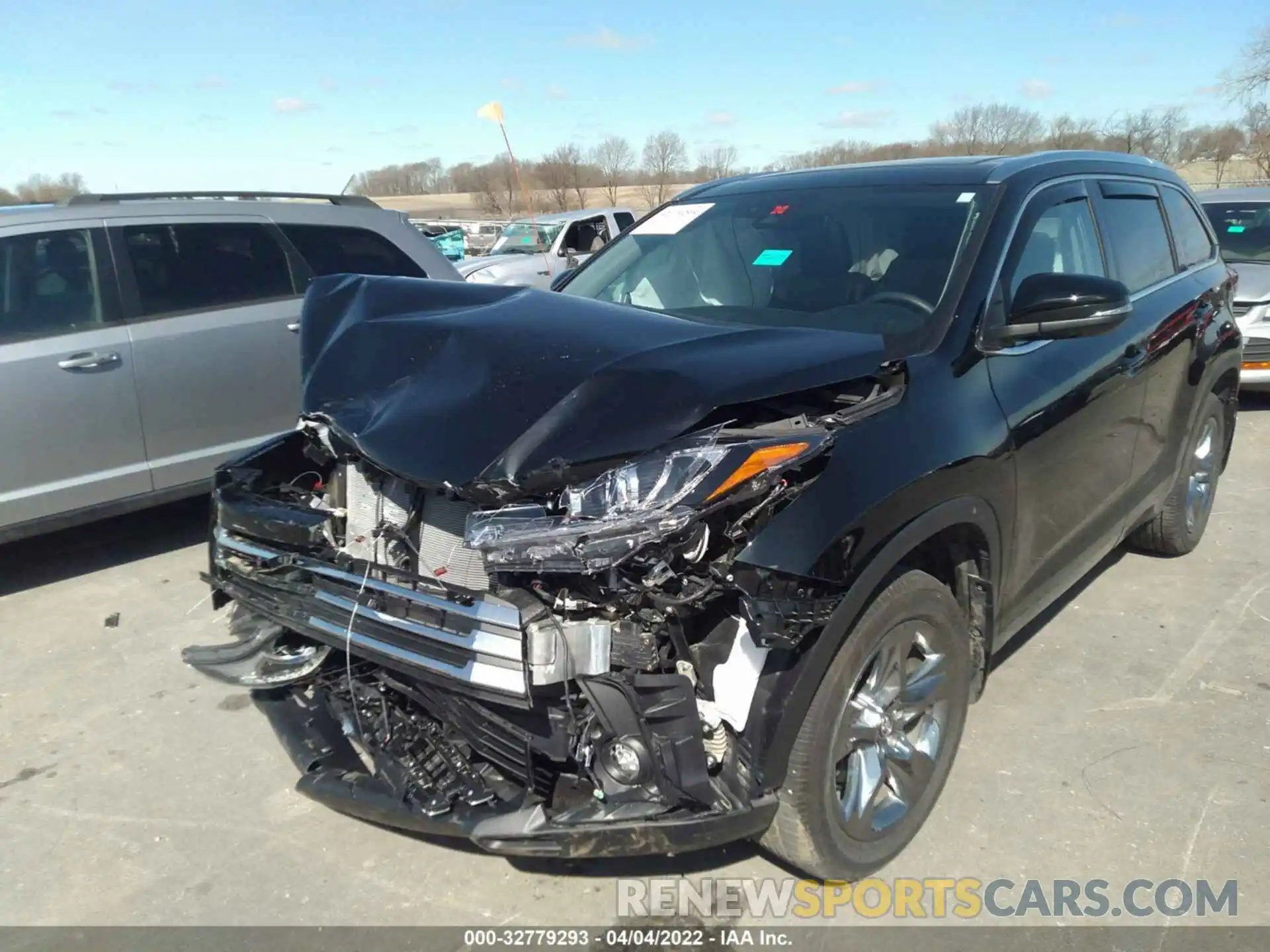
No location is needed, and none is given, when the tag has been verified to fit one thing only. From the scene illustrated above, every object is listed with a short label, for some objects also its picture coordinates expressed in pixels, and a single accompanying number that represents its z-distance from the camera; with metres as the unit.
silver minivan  4.77
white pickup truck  13.34
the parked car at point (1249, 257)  8.31
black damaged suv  2.16
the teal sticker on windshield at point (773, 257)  3.49
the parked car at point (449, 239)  22.62
